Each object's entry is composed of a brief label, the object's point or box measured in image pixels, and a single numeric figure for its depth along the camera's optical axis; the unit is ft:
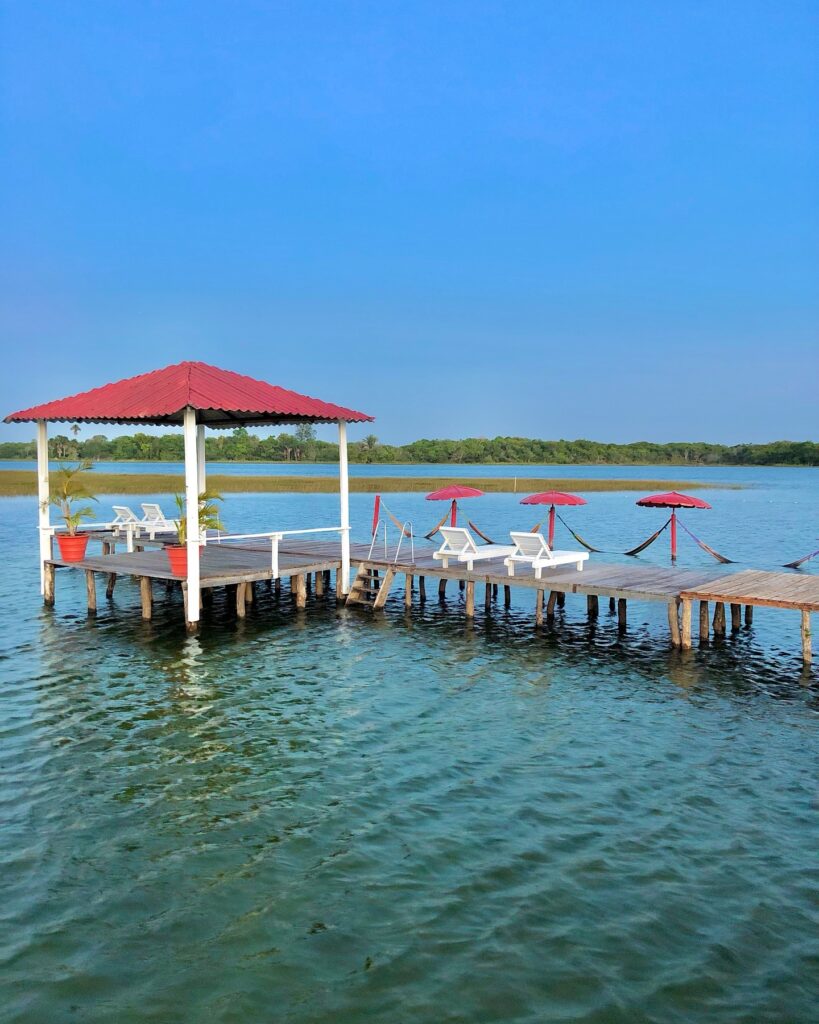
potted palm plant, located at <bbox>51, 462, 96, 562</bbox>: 58.23
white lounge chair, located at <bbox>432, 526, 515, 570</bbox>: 56.29
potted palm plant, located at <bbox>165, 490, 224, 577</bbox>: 50.37
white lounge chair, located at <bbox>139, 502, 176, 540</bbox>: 71.31
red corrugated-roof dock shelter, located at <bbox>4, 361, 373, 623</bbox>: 48.57
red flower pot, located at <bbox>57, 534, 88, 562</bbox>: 58.18
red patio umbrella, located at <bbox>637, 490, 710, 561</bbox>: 74.23
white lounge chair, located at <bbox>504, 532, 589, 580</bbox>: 53.21
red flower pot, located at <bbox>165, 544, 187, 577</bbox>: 50.37
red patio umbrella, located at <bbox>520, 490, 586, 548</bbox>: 66.33
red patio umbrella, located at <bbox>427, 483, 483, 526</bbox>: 68.74
